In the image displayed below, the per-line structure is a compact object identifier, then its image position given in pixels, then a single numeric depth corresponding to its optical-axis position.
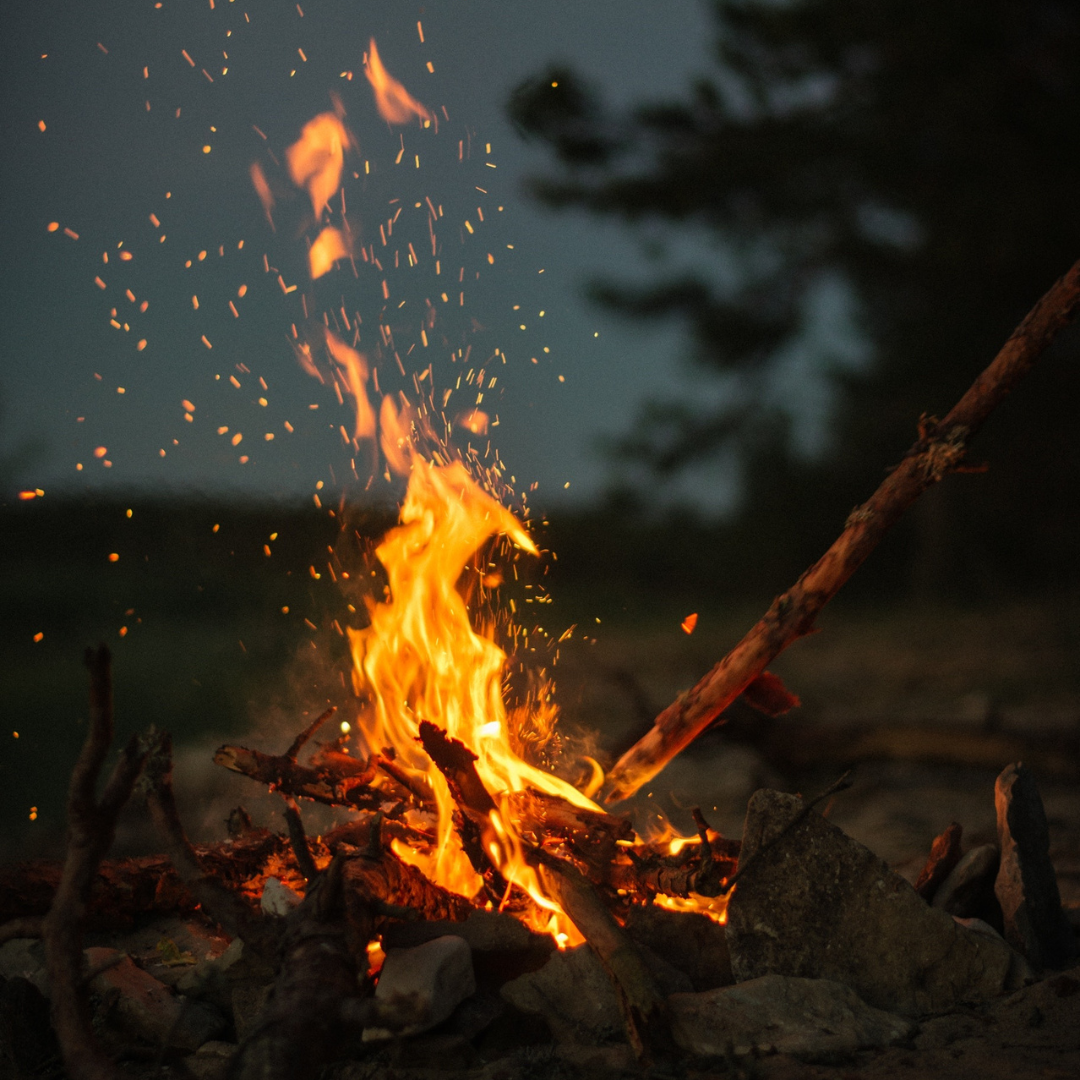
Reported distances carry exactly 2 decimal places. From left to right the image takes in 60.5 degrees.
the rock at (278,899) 2.82
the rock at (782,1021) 2.29
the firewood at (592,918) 2.32
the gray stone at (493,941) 2.61
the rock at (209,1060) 2.42
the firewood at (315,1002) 1.74
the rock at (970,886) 3.16
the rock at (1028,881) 2.93
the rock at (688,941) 2.82
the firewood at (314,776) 3.22
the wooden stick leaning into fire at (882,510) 3.12
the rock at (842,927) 2.63
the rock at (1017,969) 2.66
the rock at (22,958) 2.93
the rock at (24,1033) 2.52
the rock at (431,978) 2.28
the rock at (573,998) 2.43
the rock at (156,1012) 2.54
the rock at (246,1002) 2.51
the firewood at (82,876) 1.89
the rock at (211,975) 2.57
